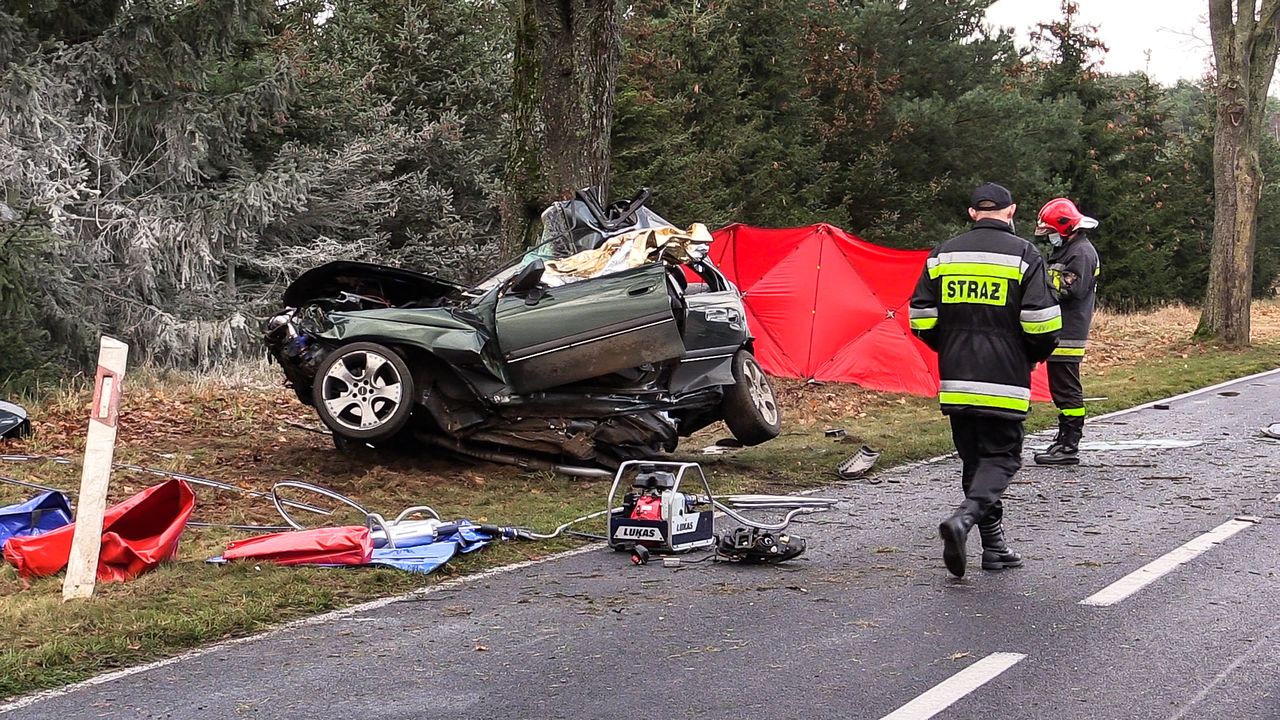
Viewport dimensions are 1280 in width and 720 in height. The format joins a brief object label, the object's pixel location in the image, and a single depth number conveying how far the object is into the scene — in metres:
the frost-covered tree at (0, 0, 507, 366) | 18.91
